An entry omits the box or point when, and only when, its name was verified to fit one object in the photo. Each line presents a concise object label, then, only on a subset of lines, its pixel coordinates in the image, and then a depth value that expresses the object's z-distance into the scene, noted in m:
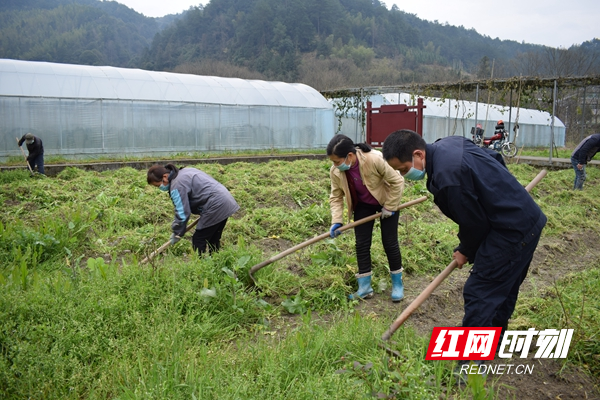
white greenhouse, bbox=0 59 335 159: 13.89
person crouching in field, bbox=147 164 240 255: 4.82
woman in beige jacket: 4.39
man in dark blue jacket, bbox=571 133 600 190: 9.30
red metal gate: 12.26
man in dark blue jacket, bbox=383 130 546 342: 2.78
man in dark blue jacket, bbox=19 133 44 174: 11.25
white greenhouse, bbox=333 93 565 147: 22.23
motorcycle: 18.97
